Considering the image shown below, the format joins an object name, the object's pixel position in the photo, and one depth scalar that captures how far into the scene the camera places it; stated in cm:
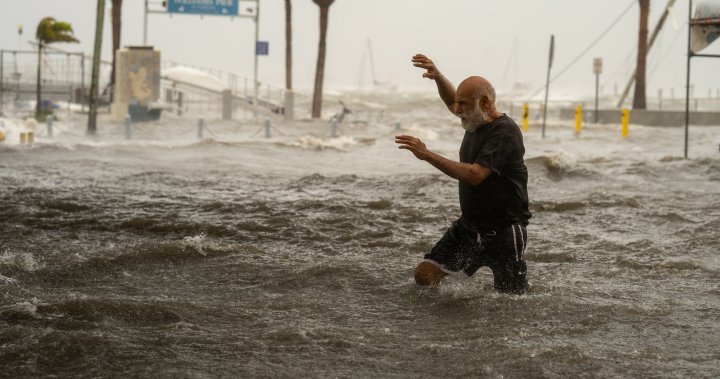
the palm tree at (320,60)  4288
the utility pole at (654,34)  4142
